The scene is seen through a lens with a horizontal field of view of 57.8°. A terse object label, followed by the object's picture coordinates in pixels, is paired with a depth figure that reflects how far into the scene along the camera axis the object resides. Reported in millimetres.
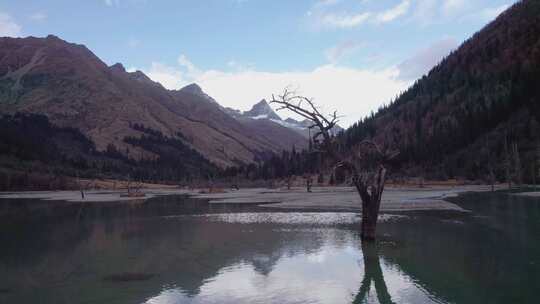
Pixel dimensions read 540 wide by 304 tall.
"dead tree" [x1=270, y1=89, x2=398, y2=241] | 28375
